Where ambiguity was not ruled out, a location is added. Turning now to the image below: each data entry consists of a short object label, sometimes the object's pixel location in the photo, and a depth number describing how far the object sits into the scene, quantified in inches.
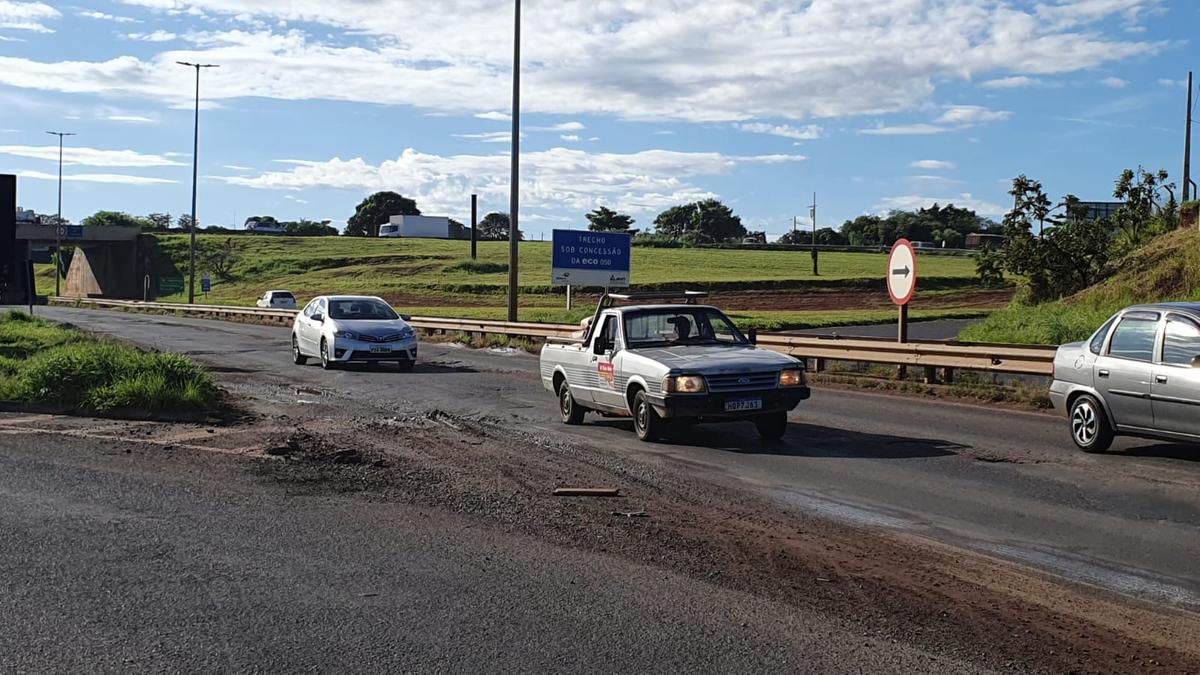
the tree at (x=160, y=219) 7500.0
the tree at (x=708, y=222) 5856.3
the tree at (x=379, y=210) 6747.1
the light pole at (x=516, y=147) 1214.9
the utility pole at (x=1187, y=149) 1827.5
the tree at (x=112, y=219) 6358.3
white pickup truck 470.9
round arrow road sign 721.0
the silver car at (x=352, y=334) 876.0
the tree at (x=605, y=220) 5364.2
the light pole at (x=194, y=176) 2446.9
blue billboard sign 1590.8
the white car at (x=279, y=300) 2305.6
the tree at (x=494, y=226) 6412.9
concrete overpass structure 3750.0
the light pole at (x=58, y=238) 3117.6
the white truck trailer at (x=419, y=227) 5492.1
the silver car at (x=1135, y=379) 416.2
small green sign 3420.3
